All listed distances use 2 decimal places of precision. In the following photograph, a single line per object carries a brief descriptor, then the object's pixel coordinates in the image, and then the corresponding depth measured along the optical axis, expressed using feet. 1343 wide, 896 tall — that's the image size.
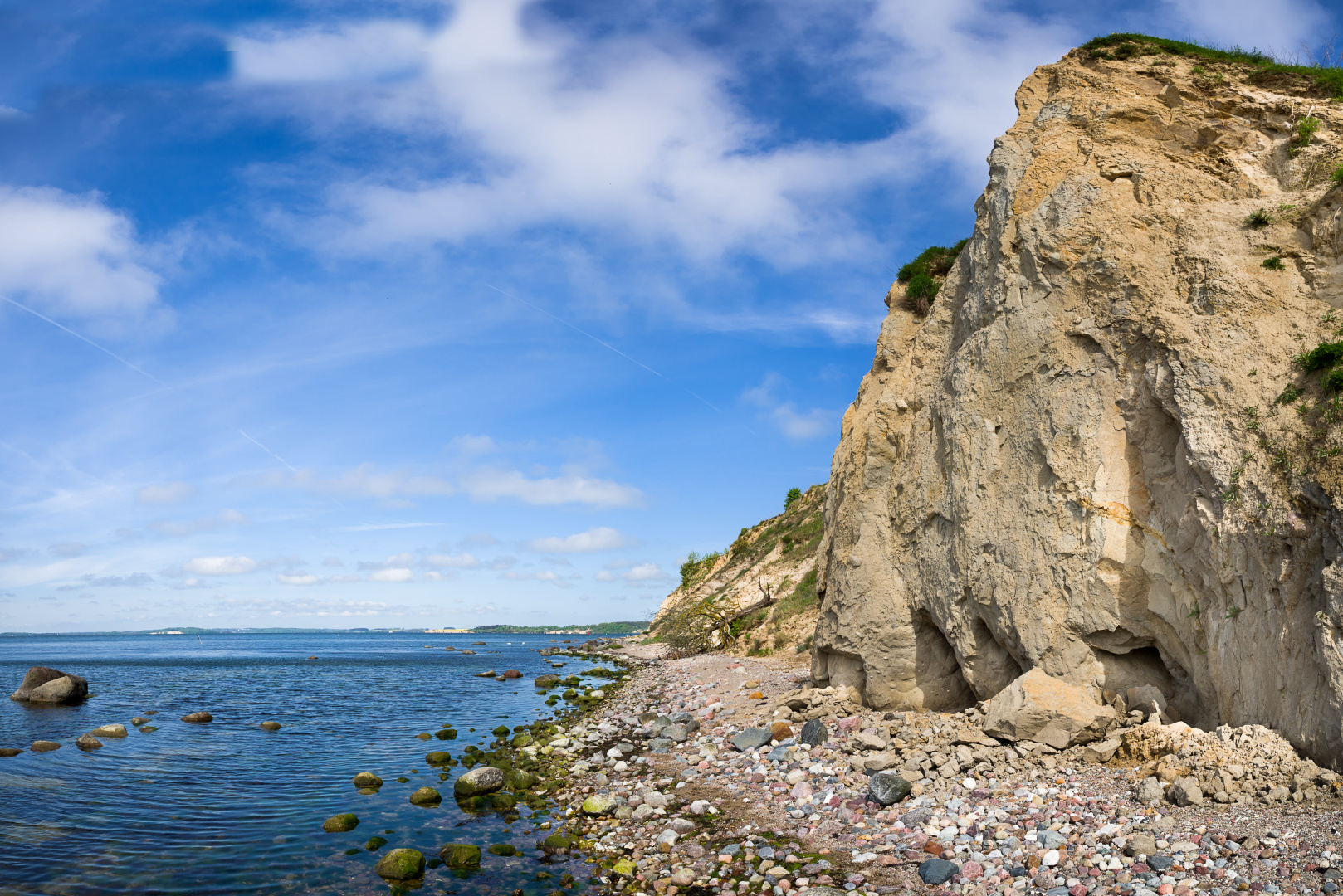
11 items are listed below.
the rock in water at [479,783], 48.96
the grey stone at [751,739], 51.67
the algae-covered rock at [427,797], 48.19
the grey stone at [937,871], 29.76
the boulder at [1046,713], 38.50
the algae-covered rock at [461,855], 36.76
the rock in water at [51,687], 105.09
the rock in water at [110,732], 75.61
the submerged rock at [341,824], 43.24
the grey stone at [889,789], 37.58
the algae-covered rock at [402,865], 35.22
